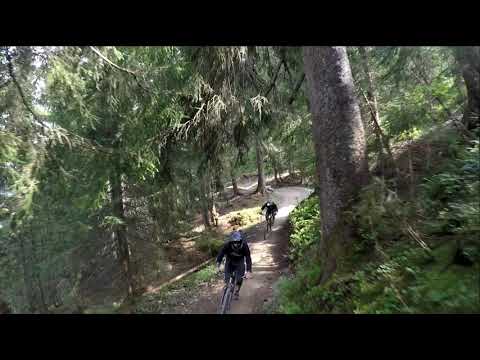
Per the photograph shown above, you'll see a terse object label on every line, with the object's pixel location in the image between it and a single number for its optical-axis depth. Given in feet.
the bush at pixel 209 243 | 51.11
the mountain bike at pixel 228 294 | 20.84
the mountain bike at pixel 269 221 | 46.45
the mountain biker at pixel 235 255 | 21.12
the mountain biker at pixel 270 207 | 45.06
